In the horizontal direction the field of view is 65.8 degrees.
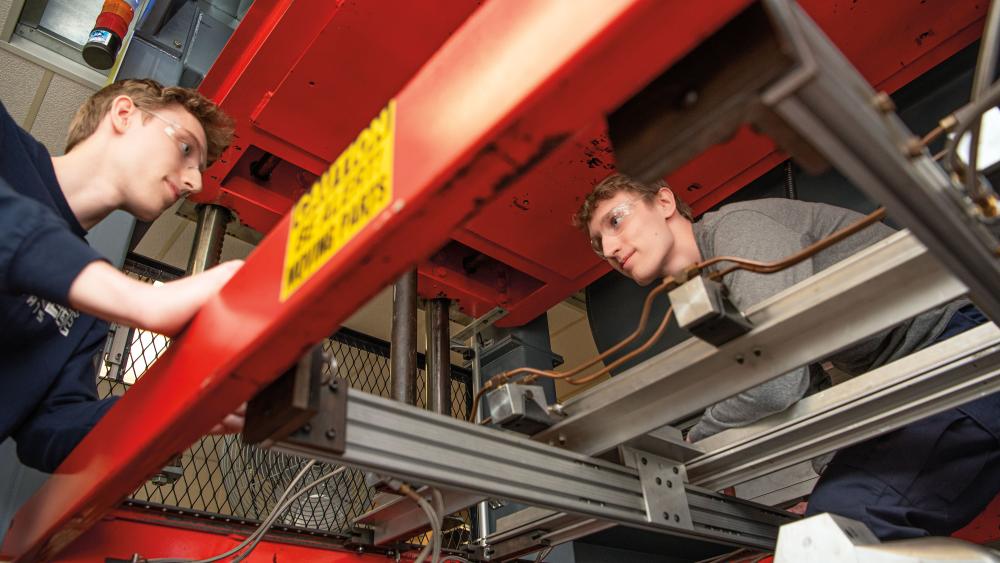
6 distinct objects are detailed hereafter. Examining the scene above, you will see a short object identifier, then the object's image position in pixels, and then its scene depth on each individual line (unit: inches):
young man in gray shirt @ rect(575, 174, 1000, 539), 47.6
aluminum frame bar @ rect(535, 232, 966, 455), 40.6
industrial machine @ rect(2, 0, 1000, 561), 24.8
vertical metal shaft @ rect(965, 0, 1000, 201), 30.9
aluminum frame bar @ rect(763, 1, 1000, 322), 24.5
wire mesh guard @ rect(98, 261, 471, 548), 66.8
